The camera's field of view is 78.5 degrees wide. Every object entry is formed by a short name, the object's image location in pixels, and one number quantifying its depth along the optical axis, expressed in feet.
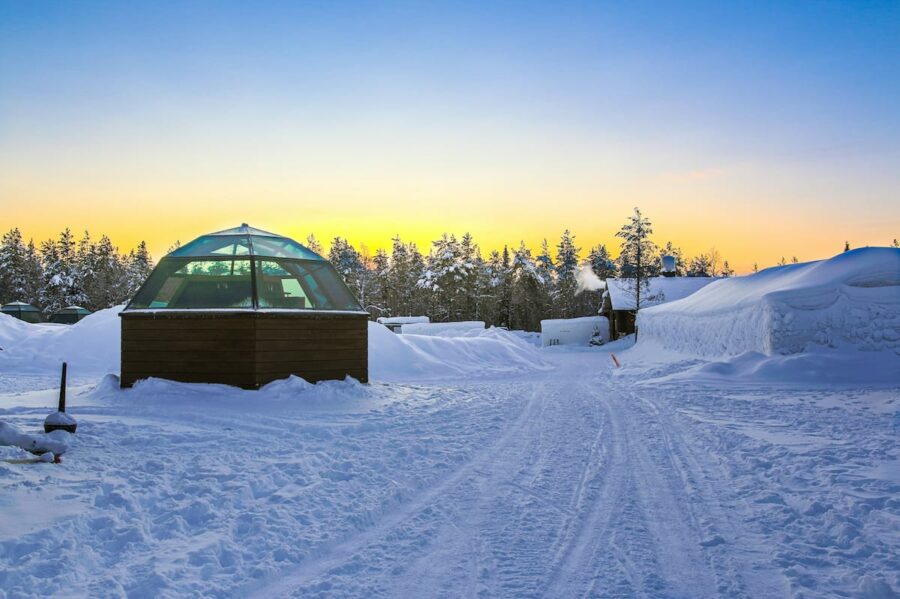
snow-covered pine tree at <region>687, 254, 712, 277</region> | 269.85
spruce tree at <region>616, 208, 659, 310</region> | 124.67
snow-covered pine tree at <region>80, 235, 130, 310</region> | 193.57
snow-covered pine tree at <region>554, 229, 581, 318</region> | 208.33
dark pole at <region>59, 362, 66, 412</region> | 23.70
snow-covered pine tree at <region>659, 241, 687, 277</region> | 253.49
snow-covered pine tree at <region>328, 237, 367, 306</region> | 192.13
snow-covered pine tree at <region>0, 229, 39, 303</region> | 191.11
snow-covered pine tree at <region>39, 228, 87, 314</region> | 179.73
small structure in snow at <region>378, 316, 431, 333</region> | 116.59
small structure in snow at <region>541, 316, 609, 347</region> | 134.41
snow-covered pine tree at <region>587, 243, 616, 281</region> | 217.15
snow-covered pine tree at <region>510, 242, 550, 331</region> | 183.11
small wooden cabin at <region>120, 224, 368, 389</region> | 34.45
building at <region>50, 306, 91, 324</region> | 136.36
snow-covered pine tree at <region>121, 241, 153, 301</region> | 190.90
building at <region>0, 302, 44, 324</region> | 129.08
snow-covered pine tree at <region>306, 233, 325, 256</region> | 240.94
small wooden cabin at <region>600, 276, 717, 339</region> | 125.70
